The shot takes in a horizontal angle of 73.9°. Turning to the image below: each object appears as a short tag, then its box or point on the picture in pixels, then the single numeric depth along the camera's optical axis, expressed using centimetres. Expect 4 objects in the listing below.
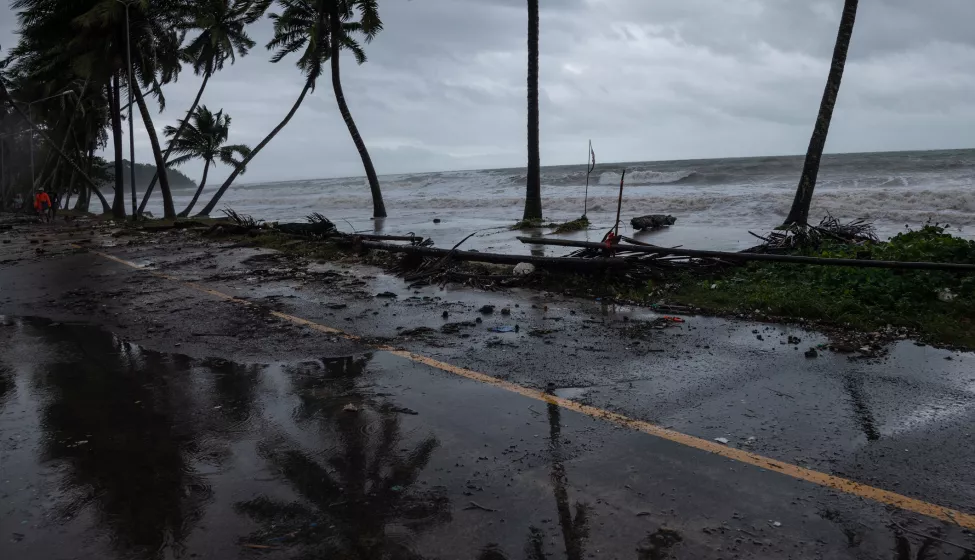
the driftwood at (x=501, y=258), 800
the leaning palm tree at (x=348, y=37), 2219
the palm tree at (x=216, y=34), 2569
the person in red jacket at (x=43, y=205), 2645
